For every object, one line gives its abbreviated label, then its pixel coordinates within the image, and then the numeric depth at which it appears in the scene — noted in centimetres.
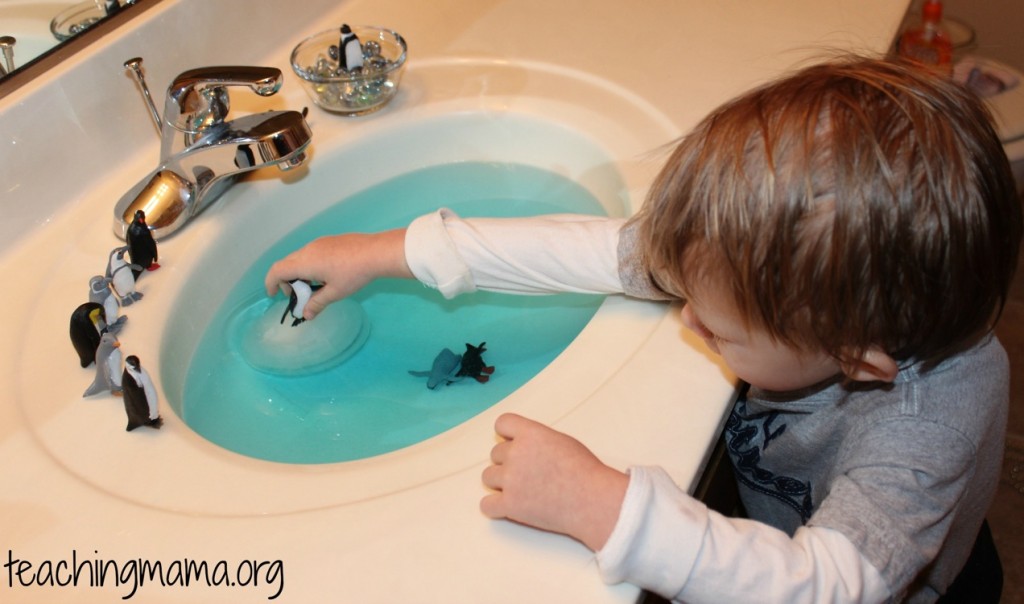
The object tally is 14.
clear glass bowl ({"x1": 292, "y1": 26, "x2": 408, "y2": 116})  86
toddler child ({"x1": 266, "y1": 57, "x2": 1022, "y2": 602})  48
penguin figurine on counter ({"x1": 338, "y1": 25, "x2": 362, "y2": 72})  85
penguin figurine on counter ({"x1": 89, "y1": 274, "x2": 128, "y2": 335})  68
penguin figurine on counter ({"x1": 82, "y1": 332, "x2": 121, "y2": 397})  62
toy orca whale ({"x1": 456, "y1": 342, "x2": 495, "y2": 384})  76
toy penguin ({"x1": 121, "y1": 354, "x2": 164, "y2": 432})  58
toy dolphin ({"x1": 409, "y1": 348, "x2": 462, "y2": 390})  75
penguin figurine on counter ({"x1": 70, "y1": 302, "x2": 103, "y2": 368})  64
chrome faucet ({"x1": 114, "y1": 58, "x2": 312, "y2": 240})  73
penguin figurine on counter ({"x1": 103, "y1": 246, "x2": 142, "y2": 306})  69
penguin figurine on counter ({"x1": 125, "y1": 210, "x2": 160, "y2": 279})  71
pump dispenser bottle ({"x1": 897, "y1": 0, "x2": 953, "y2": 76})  154
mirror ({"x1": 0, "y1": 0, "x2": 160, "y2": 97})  76
